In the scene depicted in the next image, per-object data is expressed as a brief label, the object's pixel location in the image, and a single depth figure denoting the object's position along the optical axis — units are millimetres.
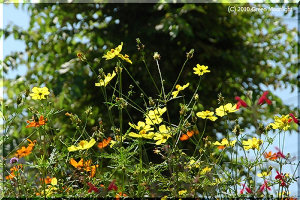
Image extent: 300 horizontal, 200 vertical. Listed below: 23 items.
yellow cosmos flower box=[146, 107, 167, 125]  4068
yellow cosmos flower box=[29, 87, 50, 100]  4155
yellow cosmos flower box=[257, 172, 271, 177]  4126
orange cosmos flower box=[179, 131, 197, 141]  4092
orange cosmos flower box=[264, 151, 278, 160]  4151
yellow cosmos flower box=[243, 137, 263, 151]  4119
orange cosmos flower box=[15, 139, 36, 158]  4120
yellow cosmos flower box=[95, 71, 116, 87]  4097
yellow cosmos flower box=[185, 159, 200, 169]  4030
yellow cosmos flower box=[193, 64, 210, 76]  4168
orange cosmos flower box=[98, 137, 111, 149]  4038
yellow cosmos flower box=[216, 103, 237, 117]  4109
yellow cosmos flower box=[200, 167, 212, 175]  4101
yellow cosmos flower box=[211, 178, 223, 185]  4021
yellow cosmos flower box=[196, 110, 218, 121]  4142
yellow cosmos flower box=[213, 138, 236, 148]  4133
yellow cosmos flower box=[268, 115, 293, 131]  4152
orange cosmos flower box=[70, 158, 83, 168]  4069
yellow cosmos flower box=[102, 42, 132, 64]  4096
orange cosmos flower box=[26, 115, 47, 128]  4055
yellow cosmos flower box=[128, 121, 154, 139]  3995
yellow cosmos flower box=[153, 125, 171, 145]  4044
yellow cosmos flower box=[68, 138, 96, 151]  3963
